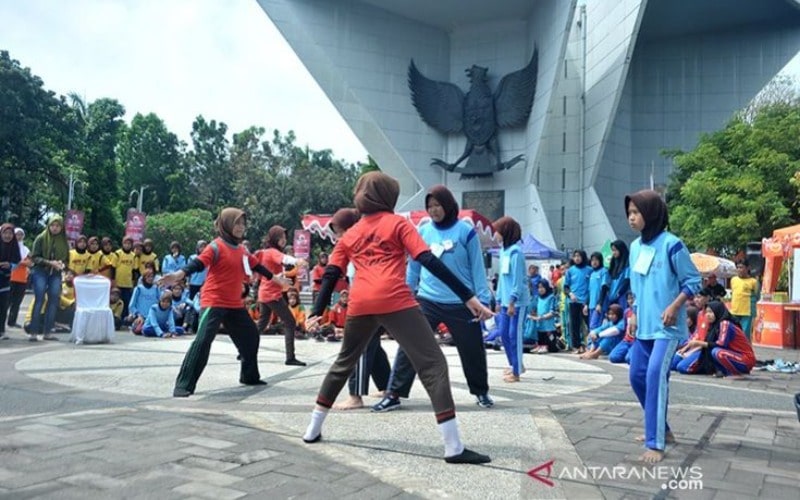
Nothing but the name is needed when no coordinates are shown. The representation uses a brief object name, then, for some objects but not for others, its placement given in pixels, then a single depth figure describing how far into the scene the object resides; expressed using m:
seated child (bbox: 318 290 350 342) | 12.62
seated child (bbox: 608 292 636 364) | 10.09
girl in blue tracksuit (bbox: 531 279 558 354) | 11.95
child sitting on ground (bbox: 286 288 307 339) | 13.02
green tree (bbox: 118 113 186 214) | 60.38
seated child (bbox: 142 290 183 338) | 12.05
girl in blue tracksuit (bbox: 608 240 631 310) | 10.35
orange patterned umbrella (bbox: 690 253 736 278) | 14.02
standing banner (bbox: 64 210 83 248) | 26.10
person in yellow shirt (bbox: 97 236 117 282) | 12.24
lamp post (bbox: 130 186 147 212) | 55.20
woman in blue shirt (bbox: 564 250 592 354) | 12.23
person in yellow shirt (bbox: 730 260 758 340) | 12.22
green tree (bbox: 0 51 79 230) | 26.48
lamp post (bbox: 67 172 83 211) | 31.30
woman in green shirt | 9.98
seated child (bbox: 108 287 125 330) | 12.85
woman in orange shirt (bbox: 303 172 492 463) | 3.72
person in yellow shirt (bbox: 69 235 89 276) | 11.73
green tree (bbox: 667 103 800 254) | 20.50
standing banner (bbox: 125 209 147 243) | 25.38
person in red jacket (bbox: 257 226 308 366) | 7.90
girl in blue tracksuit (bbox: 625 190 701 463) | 3.96
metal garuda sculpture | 31.25
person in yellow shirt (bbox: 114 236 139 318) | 13.10
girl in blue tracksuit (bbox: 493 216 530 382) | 6.77
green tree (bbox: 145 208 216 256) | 45.53
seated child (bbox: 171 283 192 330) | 12.98
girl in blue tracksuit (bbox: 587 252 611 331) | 11.37
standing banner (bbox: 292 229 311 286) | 25.49
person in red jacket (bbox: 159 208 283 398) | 5.80
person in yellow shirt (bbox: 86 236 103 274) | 11.98
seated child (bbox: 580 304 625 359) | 10.59
